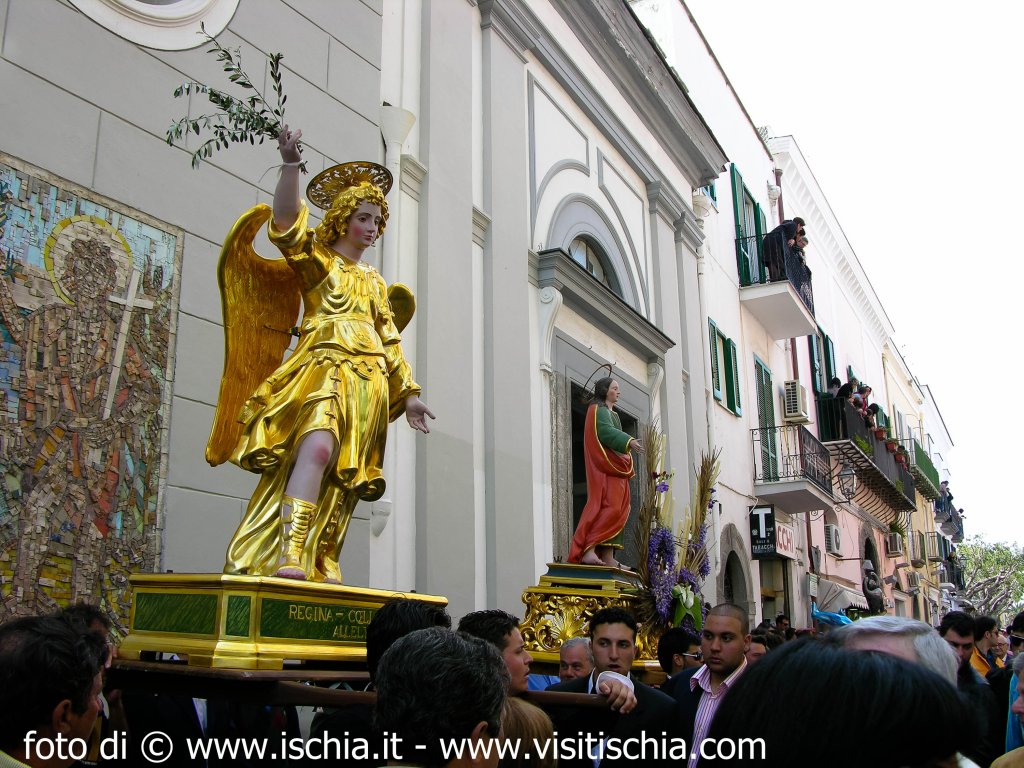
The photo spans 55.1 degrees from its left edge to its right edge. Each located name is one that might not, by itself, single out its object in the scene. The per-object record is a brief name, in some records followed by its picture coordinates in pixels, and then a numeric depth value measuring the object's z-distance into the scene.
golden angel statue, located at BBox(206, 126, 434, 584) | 3.93
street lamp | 22.55
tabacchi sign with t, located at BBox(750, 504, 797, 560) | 16.36
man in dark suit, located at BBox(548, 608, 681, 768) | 3.47
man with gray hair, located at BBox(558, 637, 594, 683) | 4.75
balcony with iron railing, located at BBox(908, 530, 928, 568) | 33.34
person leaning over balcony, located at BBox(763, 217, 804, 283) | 18.81
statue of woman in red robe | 7.87
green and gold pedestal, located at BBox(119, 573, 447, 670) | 3.34
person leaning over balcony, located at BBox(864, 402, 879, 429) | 25.58
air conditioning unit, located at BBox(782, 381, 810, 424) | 20.28
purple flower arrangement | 7.37
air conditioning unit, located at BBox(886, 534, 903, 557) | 29.34
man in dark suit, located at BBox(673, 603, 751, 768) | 4.10
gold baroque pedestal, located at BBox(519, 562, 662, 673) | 6.81
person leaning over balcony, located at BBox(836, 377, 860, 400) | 23.11
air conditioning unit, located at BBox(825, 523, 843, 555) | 22.34
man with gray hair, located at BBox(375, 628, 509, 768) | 2.01
